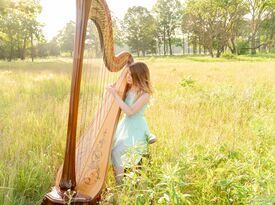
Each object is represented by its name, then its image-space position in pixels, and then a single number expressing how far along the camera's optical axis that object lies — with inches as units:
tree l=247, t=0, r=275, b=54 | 1559.3
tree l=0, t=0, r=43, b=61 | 821.2
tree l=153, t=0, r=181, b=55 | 2329.0
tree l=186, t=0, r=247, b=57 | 1558.8
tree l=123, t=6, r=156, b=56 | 2085.4
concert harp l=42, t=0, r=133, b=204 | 74.0
